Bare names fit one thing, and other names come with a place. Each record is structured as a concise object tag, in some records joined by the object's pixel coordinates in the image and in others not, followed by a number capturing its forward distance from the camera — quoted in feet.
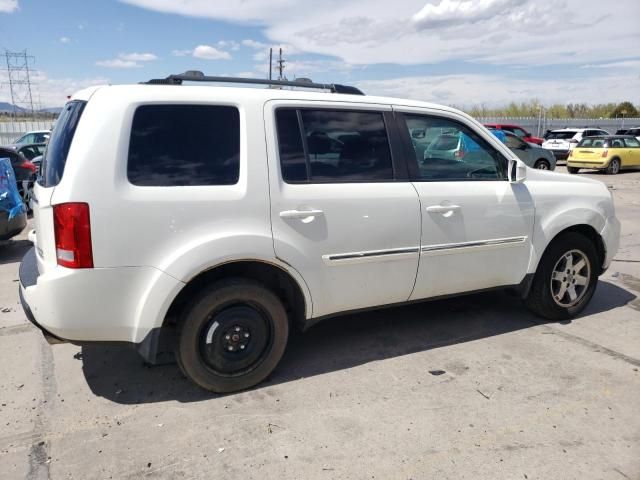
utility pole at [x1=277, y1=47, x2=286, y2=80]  160.73
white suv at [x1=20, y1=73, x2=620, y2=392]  9.36
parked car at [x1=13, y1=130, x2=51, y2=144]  62.51
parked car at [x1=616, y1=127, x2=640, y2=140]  98.20
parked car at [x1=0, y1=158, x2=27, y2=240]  22.80
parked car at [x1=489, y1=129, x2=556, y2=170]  55.42
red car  72.98
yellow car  63.00
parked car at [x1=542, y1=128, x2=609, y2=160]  75.56
